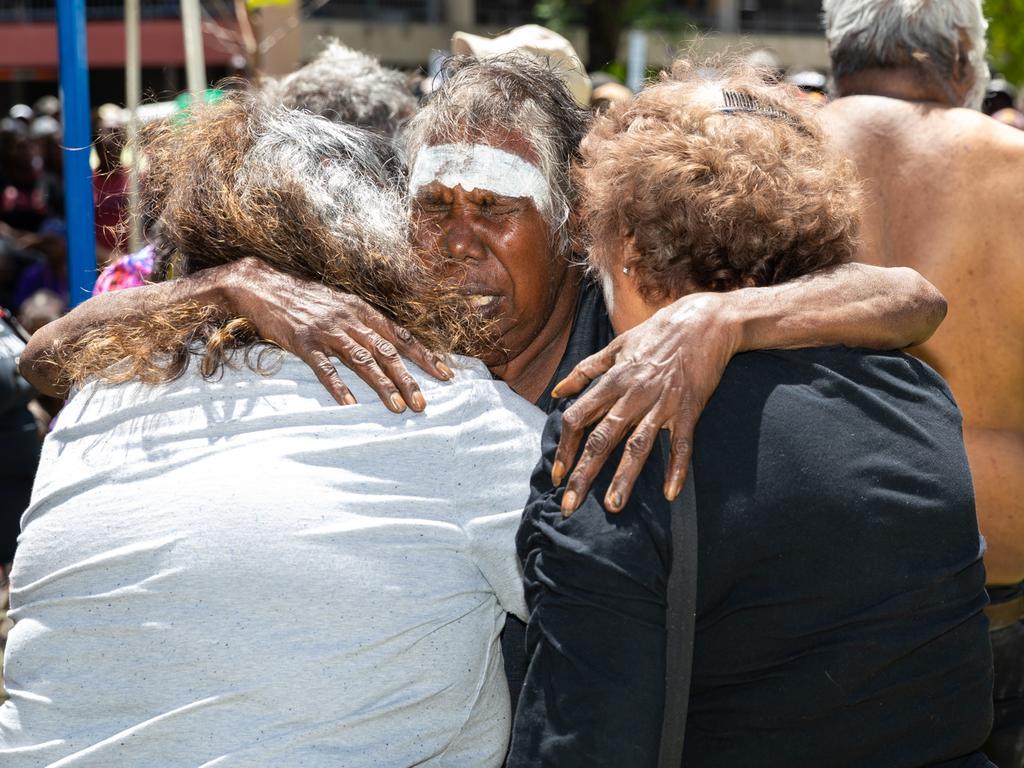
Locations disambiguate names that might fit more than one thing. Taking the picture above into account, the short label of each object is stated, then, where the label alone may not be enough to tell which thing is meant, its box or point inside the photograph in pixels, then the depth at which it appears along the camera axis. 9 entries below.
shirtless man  2.46
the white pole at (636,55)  8.30
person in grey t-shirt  1.38
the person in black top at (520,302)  1.40
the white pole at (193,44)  5.49
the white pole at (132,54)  5.01
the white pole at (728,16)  26.03
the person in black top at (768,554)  1.27
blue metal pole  3.25
